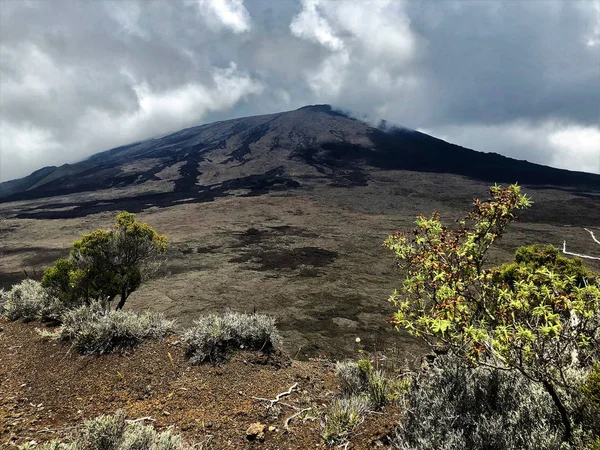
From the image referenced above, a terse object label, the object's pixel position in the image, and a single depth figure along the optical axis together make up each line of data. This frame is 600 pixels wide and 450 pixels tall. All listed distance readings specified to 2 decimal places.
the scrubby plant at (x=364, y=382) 4.99
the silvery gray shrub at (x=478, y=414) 3.42
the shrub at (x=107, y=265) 8.55
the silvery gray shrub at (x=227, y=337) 6.13
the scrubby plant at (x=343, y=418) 4.18
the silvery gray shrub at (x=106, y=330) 6.11
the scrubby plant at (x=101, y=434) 3.52
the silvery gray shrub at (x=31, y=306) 7.76
